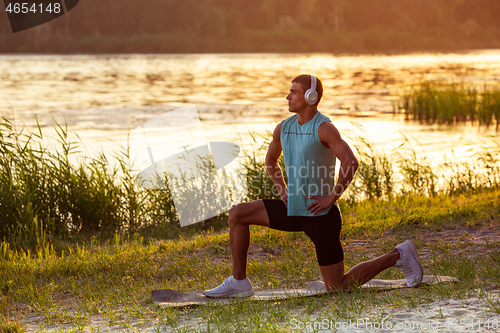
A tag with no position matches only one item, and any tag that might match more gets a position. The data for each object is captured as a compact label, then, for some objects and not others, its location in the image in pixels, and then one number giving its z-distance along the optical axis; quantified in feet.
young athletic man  29.86
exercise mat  31.81
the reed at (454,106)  134.10
